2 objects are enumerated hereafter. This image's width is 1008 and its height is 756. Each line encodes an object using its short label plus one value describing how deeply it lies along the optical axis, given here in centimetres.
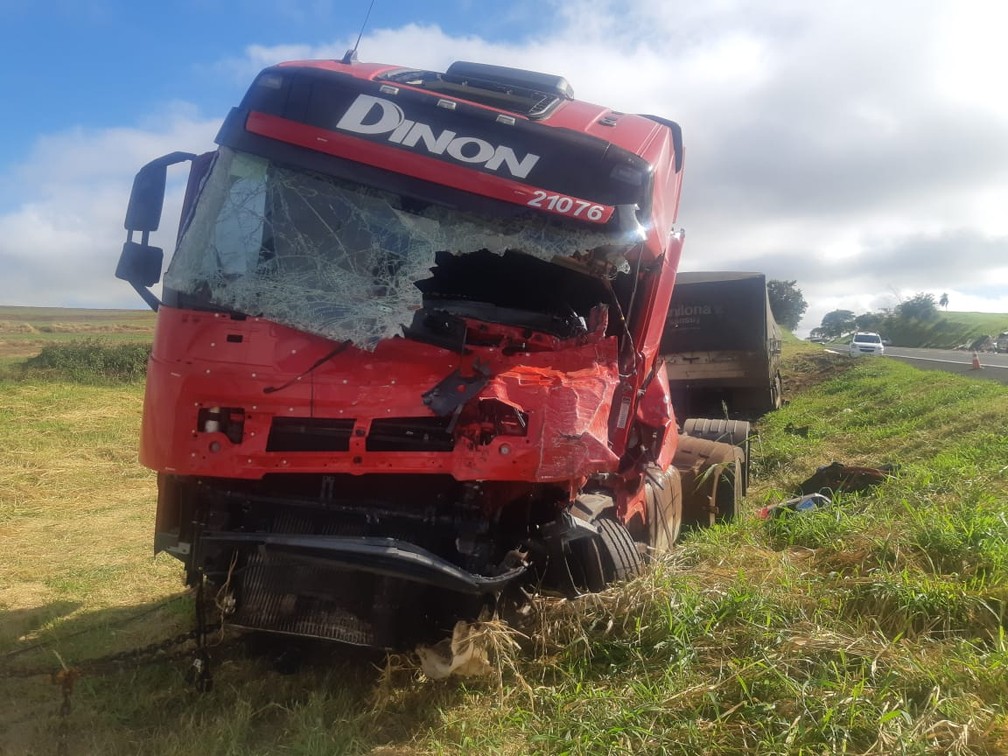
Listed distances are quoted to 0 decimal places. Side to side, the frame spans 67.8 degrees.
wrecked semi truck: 304
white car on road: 3724
